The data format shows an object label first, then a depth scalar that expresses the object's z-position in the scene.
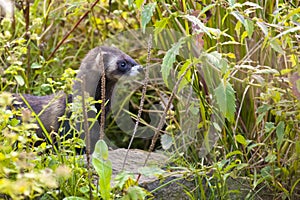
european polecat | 6.48
